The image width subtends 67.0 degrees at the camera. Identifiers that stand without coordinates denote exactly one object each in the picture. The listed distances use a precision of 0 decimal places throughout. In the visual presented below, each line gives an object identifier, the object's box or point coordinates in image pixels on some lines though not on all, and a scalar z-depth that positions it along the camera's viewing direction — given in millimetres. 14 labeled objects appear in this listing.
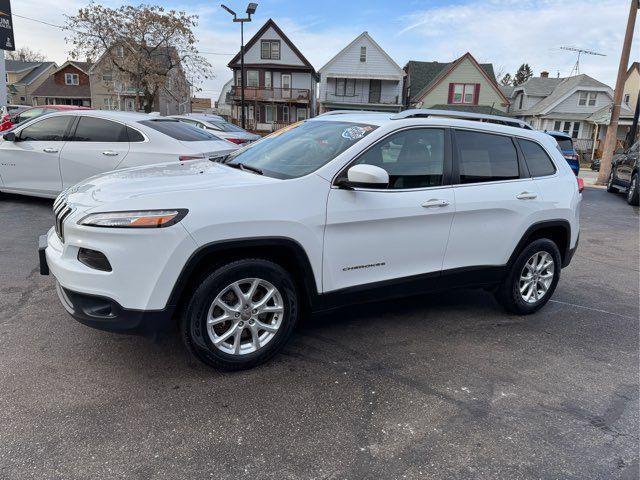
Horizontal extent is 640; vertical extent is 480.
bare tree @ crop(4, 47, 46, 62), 83375
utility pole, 16266
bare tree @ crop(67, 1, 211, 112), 31297
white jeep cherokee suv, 2830
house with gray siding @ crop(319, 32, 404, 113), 41438
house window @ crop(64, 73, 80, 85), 54469
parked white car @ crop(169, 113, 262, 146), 12611
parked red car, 14381
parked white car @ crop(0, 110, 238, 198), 7188
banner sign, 15578
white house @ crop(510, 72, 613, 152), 40219
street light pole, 20141
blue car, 15416
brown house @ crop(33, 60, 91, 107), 54156
